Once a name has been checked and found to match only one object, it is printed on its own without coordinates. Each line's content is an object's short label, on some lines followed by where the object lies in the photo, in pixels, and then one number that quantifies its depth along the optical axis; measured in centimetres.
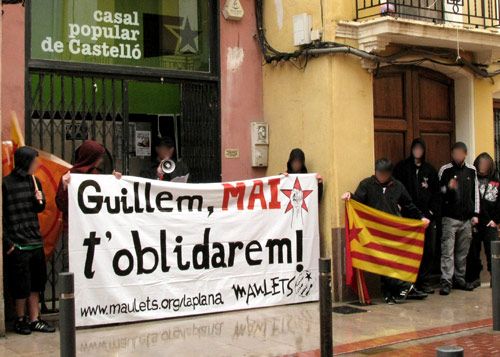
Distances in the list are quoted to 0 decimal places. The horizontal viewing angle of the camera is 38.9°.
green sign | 895
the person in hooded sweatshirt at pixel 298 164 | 980
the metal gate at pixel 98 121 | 873
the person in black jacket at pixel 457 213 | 1059
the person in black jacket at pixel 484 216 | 1092
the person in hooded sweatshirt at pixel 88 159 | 829
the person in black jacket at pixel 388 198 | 980
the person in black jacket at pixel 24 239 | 771
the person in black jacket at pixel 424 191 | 1043
